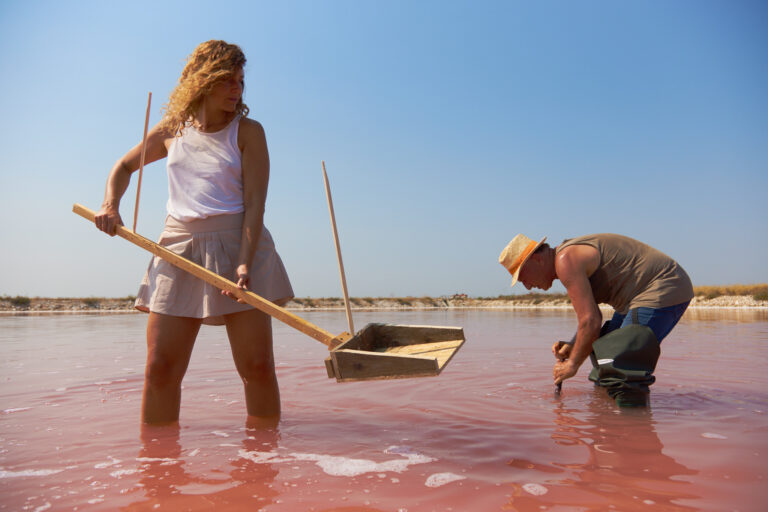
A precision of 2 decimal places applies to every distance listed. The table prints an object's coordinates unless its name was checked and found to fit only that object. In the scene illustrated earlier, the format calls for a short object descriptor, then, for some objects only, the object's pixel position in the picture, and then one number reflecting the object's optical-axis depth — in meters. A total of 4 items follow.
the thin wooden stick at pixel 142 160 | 2.84
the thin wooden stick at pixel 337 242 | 2.86
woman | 2.63
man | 3.07
